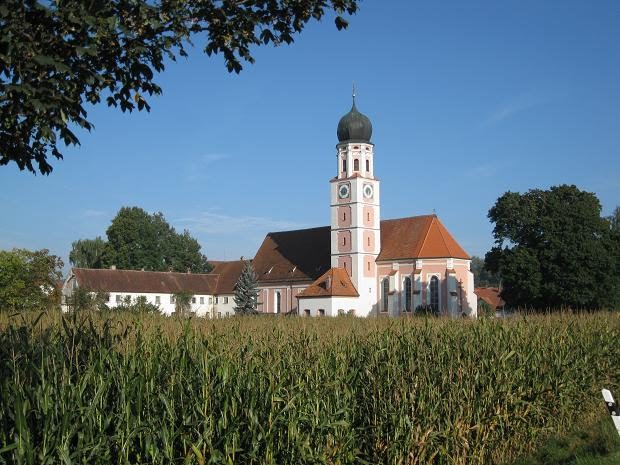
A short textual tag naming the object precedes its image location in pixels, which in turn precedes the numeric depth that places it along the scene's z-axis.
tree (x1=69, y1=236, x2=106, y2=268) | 93.81
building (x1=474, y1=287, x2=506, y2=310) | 75.56
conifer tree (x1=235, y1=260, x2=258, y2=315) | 63.56
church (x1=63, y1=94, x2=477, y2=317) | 59.16
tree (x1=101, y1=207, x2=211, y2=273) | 86.94
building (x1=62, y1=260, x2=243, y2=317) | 68.44
